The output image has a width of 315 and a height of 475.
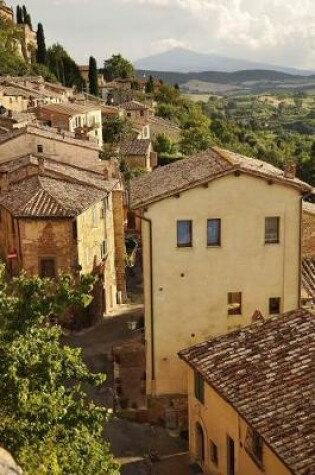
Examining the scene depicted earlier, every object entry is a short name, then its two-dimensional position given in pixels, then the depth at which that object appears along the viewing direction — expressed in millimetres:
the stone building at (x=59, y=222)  33125
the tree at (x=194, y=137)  87919
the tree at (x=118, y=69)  149000
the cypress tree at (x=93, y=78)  123562
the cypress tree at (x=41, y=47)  131250
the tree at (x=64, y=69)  132500
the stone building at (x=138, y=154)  70812
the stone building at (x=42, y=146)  45281
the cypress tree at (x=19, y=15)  155625
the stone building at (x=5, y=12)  145312
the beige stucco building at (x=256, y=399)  17516
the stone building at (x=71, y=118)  69938
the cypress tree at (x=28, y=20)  154812
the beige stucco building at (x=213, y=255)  26125
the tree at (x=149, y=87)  138912
